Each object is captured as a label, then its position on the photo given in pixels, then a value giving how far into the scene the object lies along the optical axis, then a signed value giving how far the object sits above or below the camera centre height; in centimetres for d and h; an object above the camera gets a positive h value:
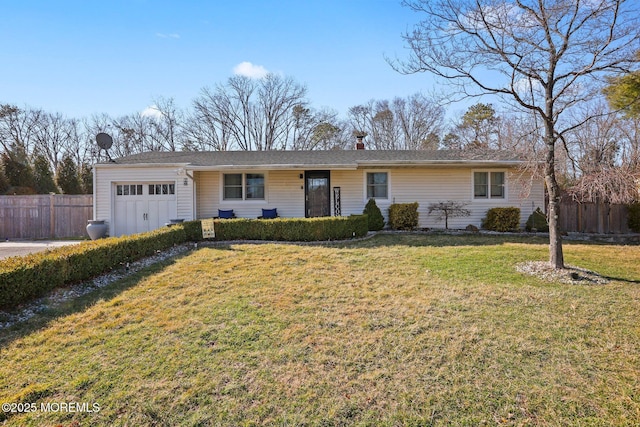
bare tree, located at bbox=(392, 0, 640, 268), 572 +327
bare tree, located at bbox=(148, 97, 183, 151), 2941 +851
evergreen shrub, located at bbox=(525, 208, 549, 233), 1174 -43
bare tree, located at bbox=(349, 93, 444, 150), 2773 +836
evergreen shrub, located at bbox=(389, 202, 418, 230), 1164 -15
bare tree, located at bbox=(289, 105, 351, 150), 2856 +778
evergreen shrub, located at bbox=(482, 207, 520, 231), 1170 -30
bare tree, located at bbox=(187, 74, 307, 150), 2973 +981
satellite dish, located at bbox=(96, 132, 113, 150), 1212 +290
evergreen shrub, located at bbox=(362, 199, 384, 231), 1126 -14
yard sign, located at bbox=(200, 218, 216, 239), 936 -50
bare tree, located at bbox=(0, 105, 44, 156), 2412 +732
